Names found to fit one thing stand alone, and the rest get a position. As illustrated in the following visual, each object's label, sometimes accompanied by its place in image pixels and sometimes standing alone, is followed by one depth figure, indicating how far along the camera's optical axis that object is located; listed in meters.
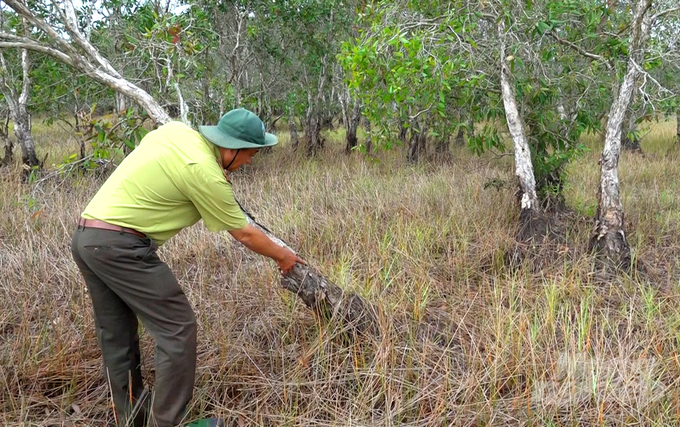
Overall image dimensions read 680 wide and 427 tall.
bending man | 2.44
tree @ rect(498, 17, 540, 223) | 5.33
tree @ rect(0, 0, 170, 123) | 3.69
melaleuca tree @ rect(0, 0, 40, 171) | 8.52
